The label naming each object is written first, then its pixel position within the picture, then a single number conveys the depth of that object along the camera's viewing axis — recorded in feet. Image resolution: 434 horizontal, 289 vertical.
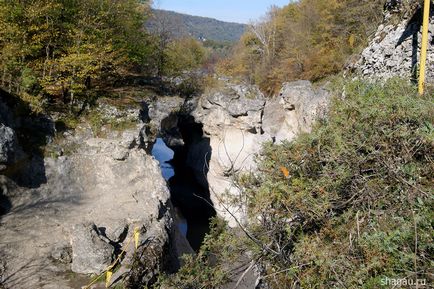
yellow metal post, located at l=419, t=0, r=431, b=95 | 23.40
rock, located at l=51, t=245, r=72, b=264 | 28.35
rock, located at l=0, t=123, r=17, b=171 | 32.83
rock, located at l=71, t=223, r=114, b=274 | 27.37
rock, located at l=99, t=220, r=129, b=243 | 31.32
